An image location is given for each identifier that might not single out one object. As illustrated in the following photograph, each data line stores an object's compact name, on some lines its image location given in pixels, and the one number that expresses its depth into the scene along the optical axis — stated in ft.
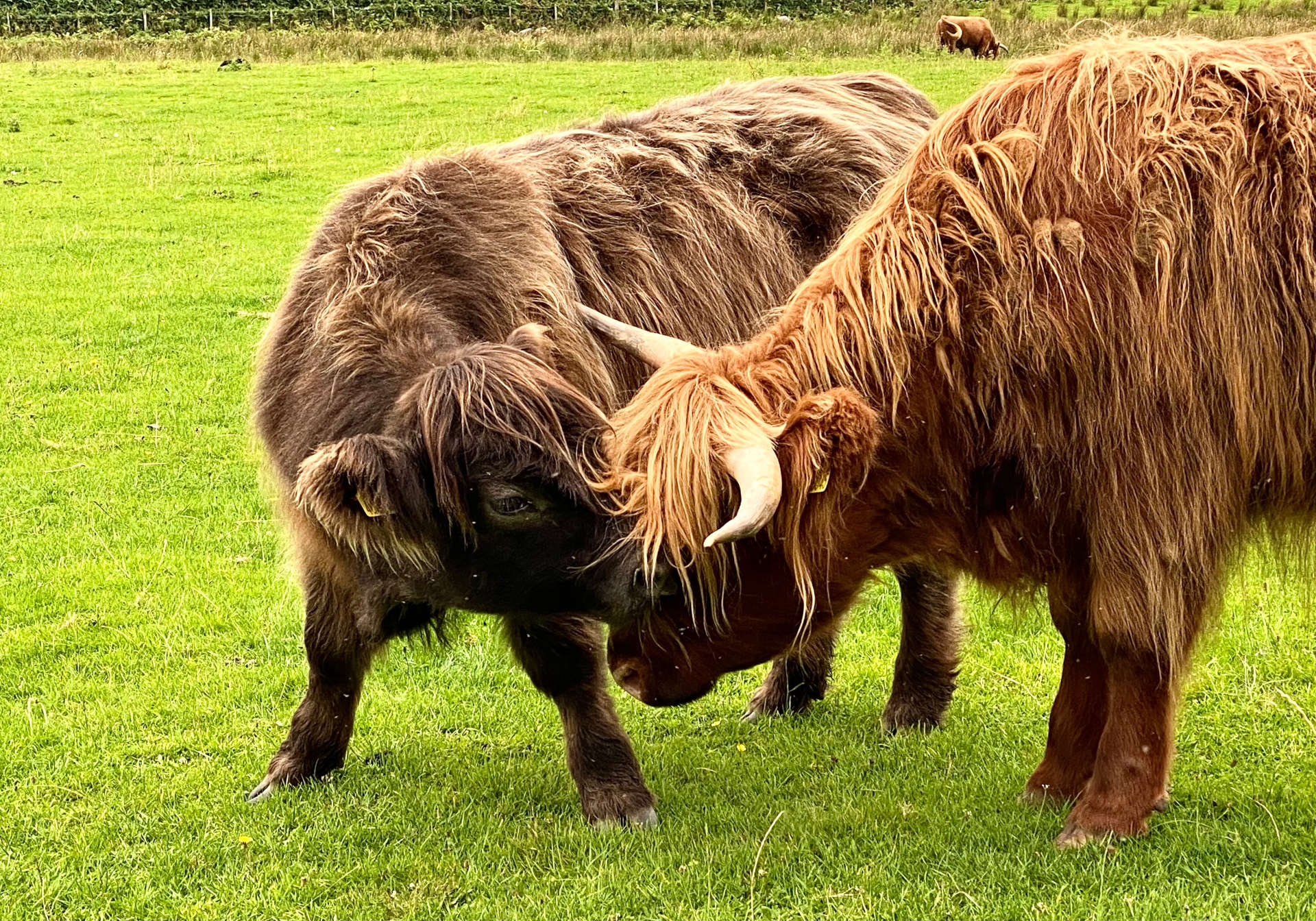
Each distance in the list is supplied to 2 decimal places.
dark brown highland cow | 12.17
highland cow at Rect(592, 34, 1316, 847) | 11.21
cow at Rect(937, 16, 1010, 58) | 93.40
